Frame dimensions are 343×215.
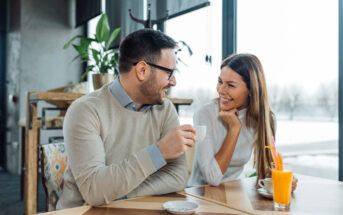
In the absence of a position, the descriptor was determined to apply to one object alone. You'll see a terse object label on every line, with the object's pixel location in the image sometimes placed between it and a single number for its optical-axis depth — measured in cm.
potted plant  270
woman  156
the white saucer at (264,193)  106
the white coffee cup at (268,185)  108
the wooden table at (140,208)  88
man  100
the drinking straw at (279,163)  102
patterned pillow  150
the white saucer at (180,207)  85
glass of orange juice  97
